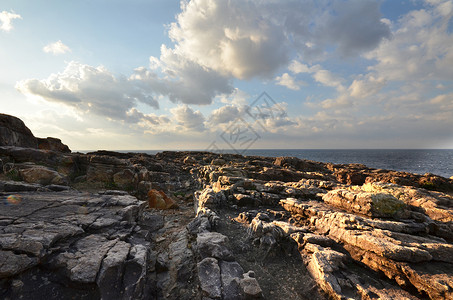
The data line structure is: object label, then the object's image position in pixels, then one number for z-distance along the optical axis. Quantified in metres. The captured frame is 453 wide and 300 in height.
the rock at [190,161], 49.23
